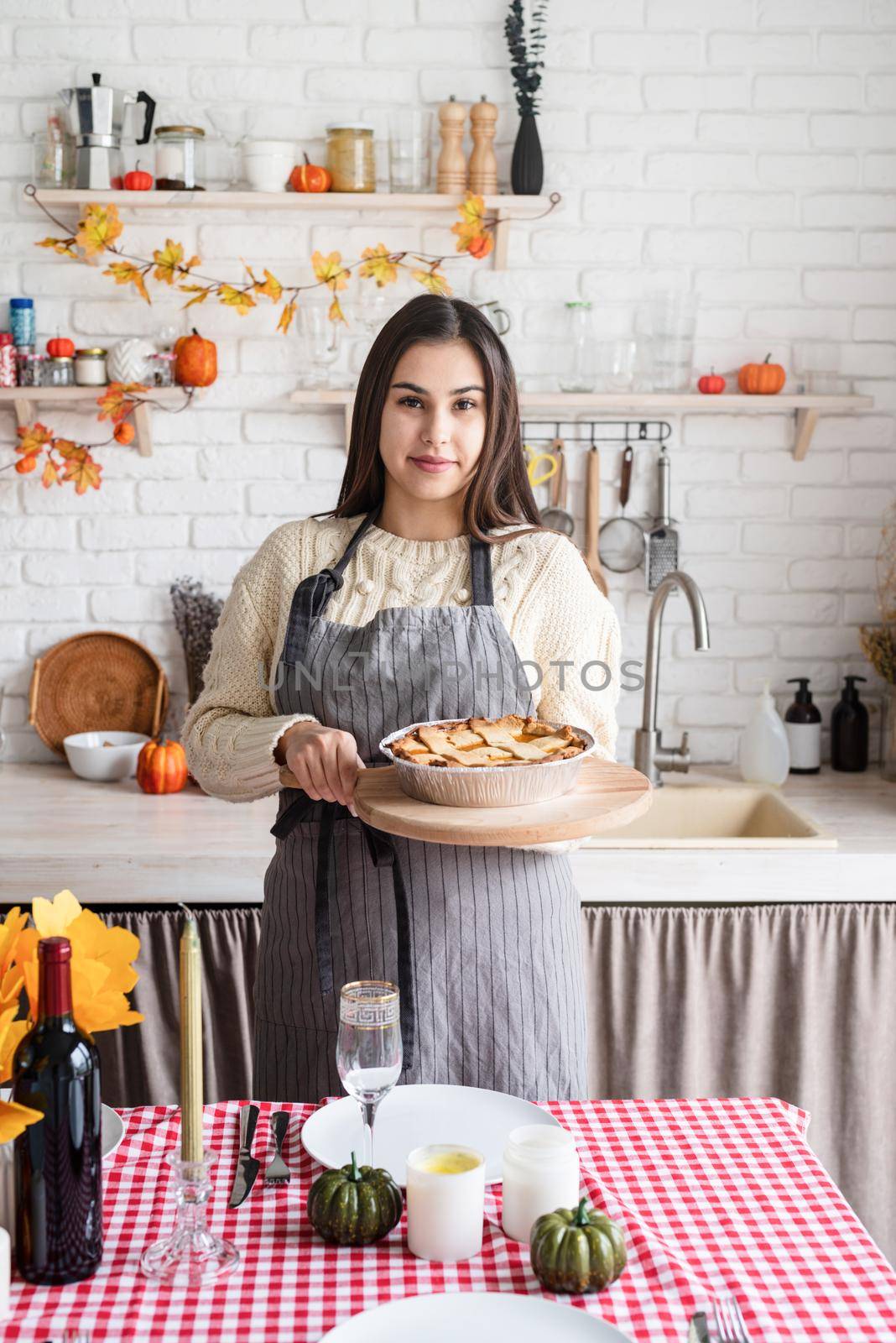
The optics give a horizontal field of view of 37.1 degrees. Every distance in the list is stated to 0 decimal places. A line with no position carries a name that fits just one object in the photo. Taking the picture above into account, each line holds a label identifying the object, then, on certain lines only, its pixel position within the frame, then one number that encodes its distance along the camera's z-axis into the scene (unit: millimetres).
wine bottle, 1015
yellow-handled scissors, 2943
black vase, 2814
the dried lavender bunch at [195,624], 2938
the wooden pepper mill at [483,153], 2793
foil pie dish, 1371
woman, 1714
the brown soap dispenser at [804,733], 2996
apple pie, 1422
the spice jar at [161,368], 2875
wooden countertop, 2361
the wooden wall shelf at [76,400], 2814
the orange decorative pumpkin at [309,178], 2768
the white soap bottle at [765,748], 2867
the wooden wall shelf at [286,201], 2744
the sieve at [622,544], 3008
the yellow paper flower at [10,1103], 975
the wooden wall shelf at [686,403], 2832
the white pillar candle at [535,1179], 1109
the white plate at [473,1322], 994
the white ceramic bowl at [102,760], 2854
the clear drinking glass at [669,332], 2928
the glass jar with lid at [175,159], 2771
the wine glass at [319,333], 2859
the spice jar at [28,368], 2848
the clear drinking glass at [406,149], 2822
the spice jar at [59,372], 2855
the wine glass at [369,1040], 1108
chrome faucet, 2855
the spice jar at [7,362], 2836
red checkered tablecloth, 1029
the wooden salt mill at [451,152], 2805
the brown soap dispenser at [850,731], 3004
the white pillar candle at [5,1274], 1012
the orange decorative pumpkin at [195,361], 2848
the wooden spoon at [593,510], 2973
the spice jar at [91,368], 2838
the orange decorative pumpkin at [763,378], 2891
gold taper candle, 1036
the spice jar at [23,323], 2854
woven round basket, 3002
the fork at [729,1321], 991
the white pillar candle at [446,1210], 1076
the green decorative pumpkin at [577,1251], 1044
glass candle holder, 1057
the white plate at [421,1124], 1236
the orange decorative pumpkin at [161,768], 2738
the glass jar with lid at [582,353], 2916
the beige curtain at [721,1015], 2391
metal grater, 2984
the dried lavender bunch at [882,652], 2932
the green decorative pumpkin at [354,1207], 1106
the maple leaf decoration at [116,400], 2822
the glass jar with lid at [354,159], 2785
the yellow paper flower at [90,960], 1049
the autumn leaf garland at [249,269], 2770
